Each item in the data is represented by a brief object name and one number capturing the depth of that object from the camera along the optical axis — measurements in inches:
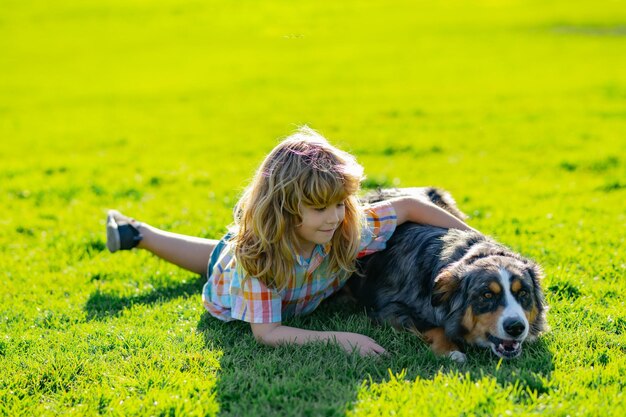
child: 202.7
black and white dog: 193.8
